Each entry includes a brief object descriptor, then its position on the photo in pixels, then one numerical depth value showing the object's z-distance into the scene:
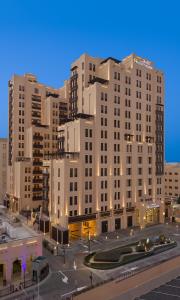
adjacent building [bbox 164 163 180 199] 125.25
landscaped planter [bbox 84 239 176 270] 51.12
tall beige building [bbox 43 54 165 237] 69.38
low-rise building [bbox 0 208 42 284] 43.41
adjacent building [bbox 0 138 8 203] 121.06
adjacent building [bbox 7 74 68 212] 100.06
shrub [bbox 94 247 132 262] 52.47
